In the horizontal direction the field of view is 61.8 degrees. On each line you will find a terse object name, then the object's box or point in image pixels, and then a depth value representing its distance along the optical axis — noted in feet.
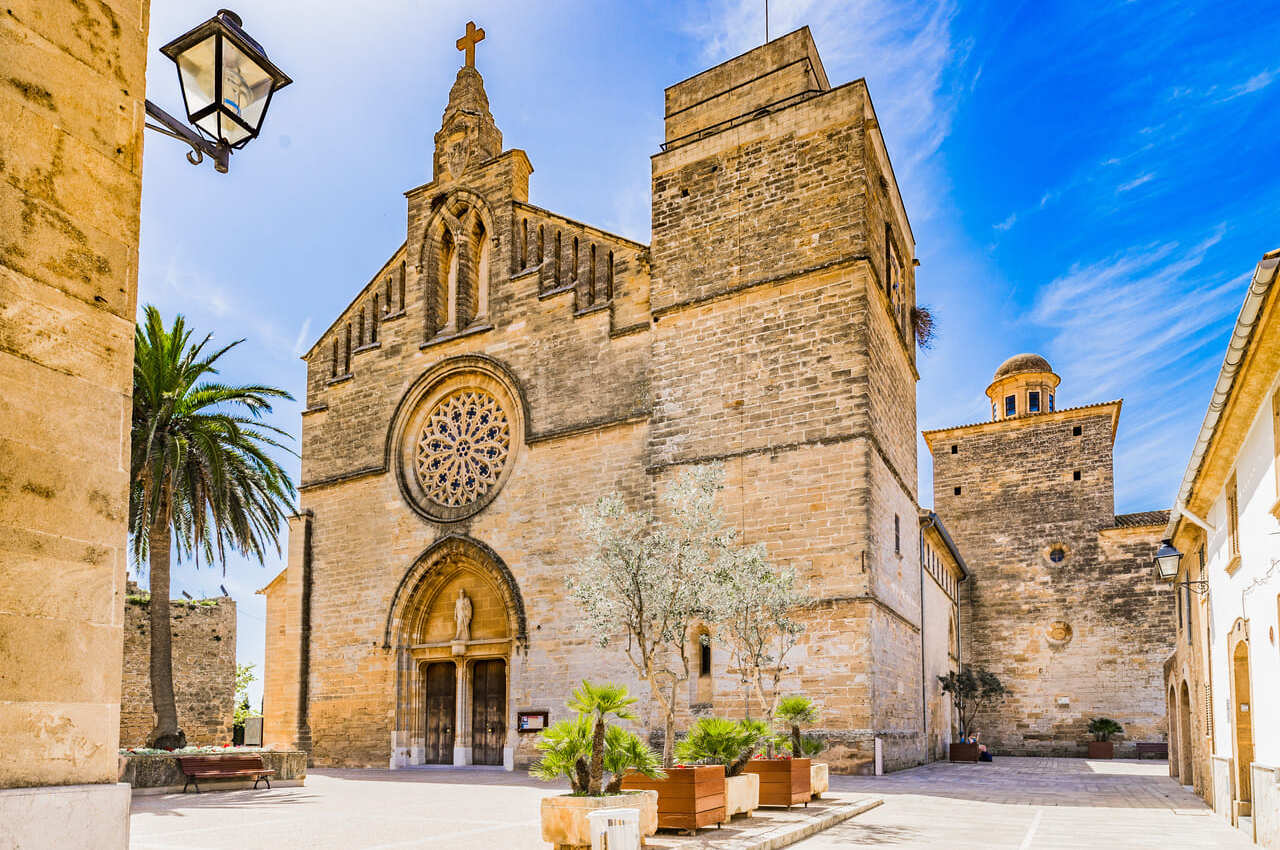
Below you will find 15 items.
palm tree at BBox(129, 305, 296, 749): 57.57
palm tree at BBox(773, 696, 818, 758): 44.29
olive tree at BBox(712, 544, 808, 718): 44.93
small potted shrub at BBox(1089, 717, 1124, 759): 96.12
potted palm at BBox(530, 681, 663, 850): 27.68
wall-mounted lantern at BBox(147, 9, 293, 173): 15.53
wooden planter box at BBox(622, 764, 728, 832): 31.37
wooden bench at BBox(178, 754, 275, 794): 49.47
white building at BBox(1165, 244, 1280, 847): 28.50
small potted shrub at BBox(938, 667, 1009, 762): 87.45
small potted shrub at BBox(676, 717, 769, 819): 36.17
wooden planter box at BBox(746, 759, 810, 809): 39.32
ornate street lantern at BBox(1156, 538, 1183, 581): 46.50
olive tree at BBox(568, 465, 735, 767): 39.42
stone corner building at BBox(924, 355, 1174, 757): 100.07
